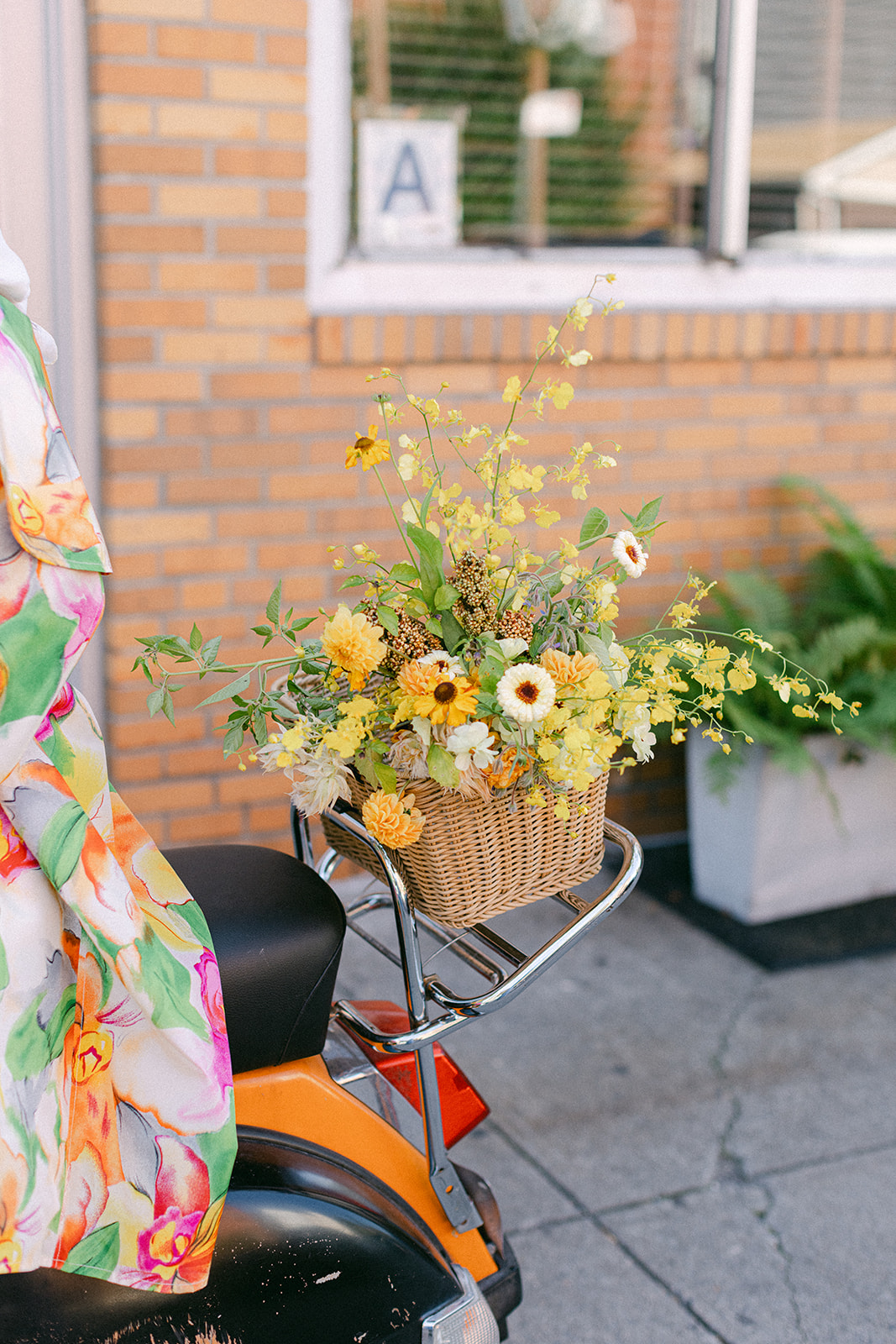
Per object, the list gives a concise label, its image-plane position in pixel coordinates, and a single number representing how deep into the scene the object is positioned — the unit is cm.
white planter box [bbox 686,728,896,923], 375
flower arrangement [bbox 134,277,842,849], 152
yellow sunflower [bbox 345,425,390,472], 164
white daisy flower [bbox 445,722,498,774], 147
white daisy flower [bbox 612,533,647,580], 157
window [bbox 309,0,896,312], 376
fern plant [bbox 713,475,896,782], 362
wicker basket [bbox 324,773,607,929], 158
